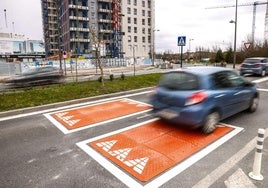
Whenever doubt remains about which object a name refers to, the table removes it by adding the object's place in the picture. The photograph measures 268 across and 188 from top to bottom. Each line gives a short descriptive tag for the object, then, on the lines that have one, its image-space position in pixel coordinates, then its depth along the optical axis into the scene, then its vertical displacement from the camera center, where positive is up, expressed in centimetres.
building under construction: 6297 +1337
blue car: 529 -81
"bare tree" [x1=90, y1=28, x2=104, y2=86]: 1340 +173
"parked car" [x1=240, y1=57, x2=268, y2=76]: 1711 -14
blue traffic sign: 1264 +144
